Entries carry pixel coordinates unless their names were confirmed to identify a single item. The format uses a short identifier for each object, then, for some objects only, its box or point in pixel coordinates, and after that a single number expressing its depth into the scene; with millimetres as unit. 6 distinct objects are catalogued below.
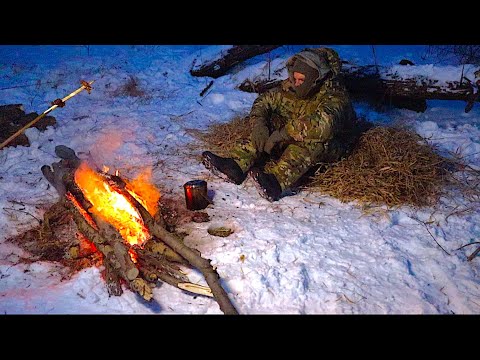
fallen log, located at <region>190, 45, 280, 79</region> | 8562
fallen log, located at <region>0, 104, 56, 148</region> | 5968
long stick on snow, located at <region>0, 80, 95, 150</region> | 3529
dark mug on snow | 4371
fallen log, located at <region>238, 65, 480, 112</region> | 6613
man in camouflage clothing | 4723
